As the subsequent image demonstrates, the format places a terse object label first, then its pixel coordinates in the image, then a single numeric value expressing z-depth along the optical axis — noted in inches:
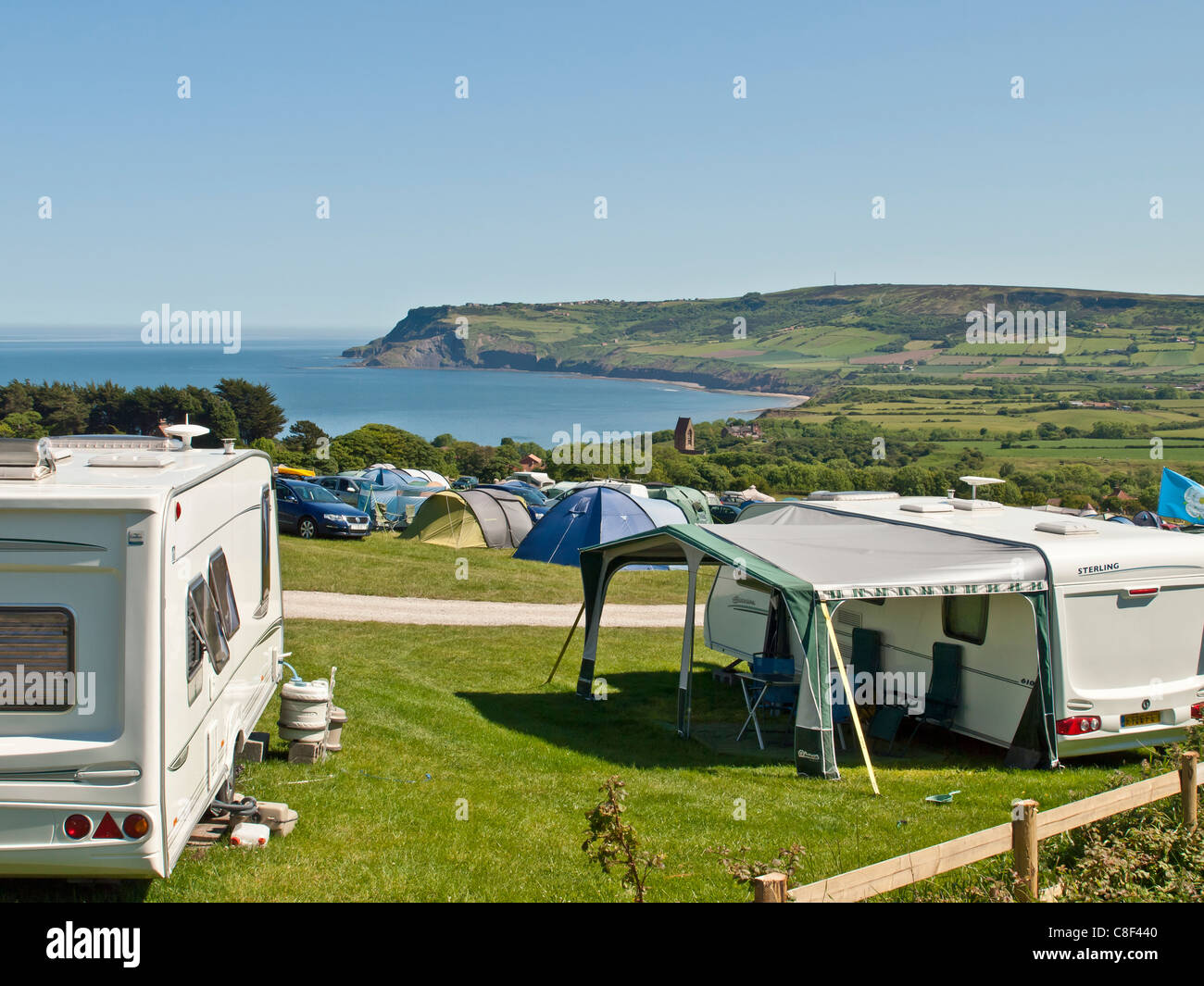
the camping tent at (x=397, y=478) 1321.4
